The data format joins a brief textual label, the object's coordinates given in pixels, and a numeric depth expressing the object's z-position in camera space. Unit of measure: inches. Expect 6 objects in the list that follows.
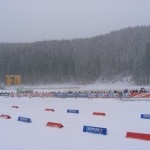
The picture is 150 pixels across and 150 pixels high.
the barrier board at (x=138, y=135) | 530.9
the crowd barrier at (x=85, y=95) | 1469.0
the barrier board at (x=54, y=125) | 687.2
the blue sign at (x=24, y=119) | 792.9
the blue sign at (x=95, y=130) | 588.4
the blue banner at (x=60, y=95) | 1842.8
